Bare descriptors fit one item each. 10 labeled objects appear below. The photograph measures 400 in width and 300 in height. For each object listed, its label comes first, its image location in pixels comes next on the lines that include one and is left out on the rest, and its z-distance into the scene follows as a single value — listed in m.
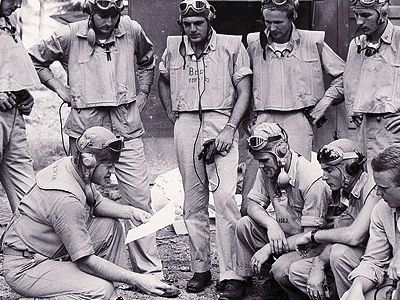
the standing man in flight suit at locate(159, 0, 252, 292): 6.96
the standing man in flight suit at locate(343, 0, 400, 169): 6.62
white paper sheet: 5.73
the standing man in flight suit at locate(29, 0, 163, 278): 7.17
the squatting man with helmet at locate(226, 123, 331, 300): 6.30
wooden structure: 10.34
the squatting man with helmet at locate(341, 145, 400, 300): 5.34
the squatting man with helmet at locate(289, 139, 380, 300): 5.81
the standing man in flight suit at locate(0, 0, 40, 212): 7.29
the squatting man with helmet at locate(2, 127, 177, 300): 5.68
